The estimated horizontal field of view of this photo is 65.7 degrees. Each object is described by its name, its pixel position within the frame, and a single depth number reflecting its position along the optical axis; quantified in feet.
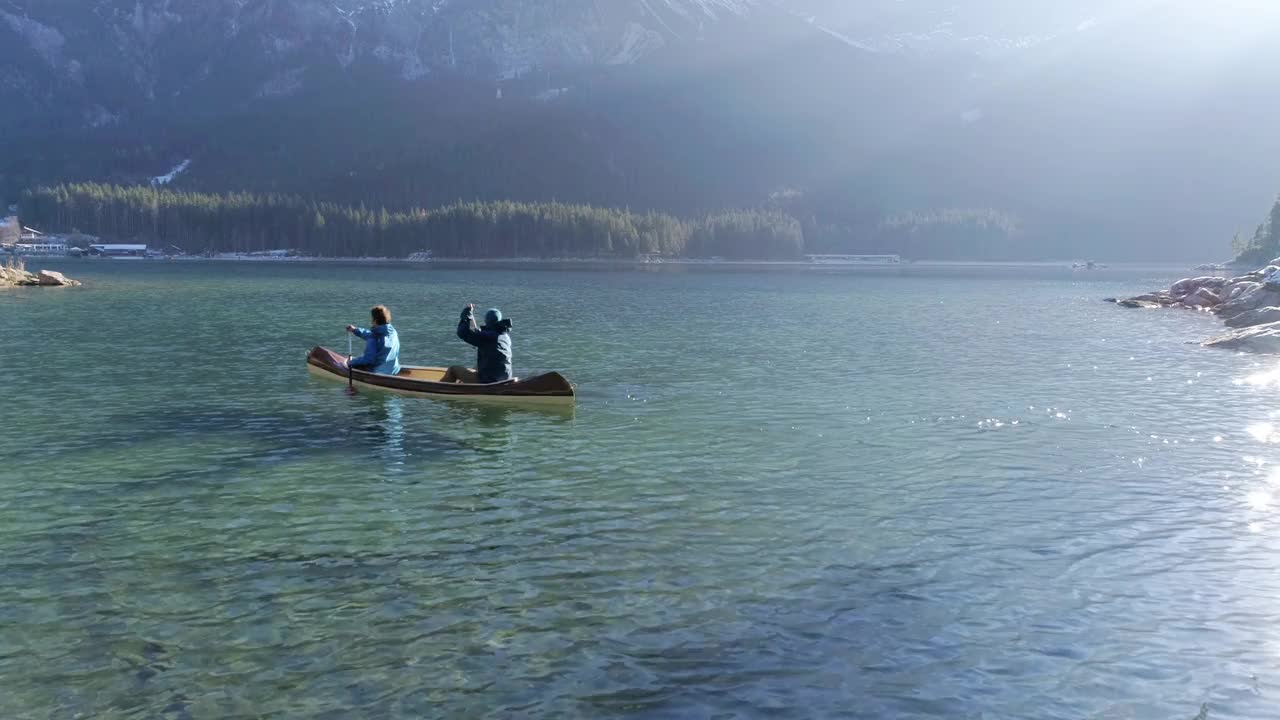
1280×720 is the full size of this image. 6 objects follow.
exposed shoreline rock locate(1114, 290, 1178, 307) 323.10
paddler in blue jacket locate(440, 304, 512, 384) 109.19
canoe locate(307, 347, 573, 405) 107.04
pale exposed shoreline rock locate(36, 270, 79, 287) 351.05
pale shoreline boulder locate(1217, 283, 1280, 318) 230.27
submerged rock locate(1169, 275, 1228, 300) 324.19
